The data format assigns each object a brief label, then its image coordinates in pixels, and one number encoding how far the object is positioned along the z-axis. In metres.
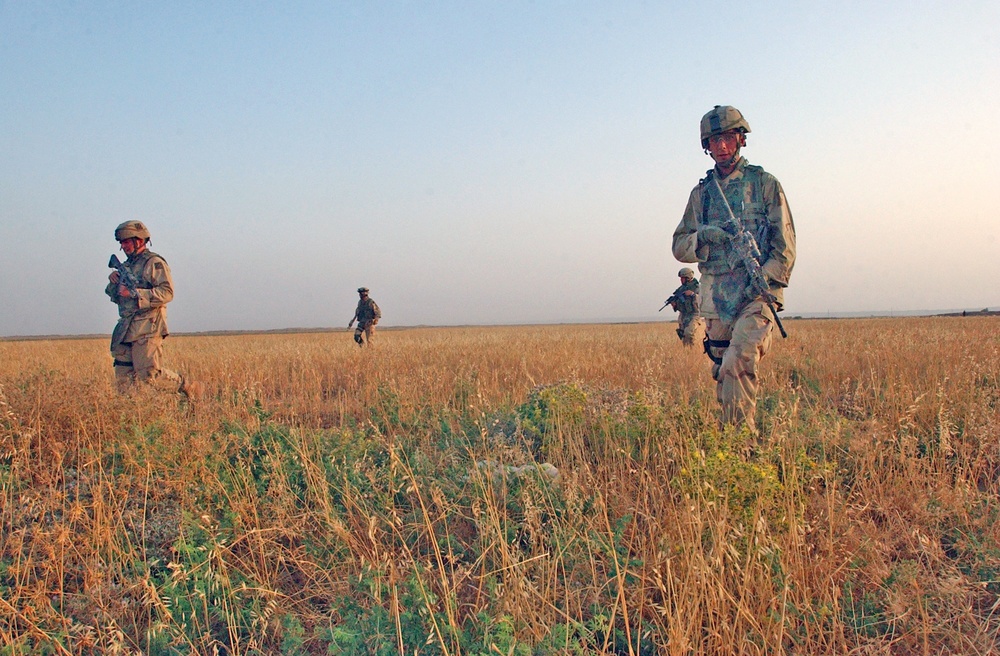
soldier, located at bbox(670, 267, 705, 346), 12.93
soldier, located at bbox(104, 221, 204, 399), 6.91
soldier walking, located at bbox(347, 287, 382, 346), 16.36
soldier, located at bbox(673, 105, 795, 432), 4.69
